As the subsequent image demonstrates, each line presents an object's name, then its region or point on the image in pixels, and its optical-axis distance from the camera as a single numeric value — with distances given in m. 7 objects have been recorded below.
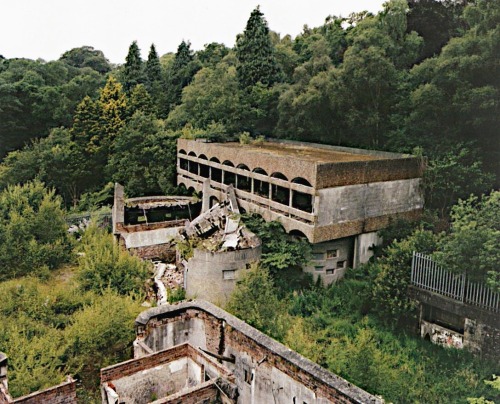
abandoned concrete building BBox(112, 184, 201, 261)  23.69
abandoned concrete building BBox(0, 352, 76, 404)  9.09
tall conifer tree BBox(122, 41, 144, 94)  44.75
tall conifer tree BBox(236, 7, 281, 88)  33.44
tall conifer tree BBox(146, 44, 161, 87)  47.31
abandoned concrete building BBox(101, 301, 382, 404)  9.07
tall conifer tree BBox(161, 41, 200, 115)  45.09
